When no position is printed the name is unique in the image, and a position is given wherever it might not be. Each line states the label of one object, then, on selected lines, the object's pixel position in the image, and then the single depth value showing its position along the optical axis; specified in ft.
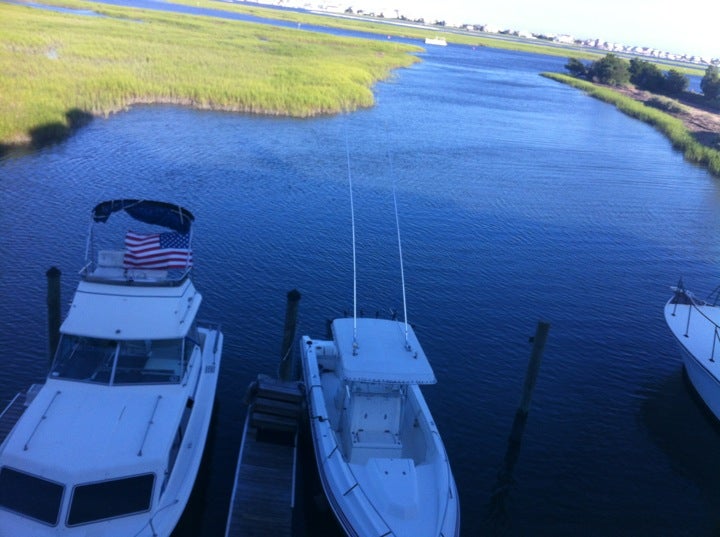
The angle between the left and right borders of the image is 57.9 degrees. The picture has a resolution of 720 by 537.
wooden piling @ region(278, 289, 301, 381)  55.42
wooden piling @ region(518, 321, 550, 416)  56.80
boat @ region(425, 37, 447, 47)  631.97
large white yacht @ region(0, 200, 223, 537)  36.19
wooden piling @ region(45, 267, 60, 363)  50.88
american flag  50.49
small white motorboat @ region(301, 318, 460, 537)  40.63
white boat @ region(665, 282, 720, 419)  63.98
